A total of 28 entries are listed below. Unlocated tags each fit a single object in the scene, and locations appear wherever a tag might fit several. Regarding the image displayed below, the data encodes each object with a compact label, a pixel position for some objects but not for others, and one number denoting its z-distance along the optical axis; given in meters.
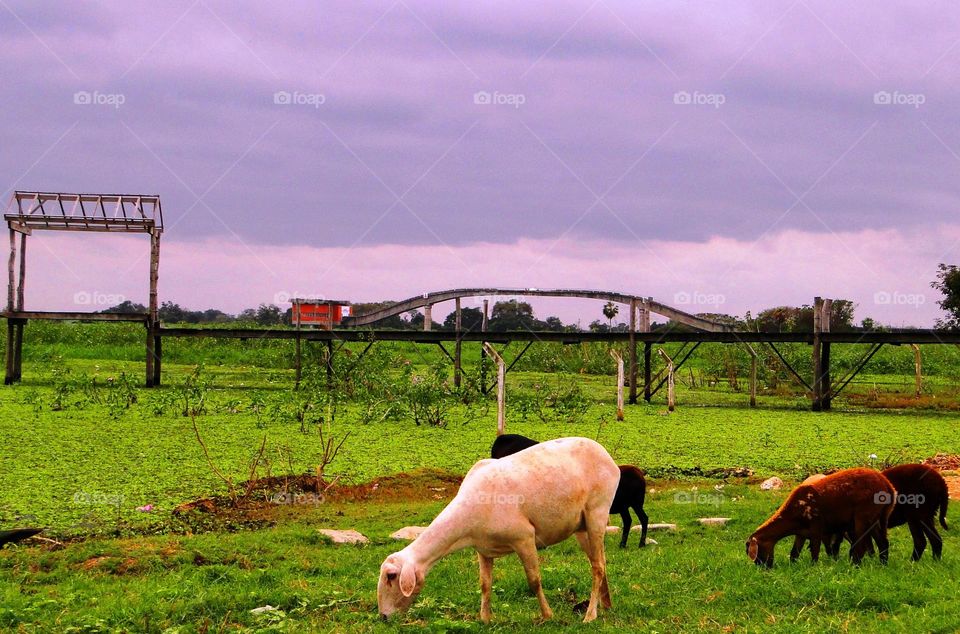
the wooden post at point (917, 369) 31.75
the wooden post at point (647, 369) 30.42
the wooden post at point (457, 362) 31.06
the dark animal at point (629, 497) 10.02
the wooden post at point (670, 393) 25.97
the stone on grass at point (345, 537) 9.92
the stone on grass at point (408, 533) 10.11
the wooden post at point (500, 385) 19.55
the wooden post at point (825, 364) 28.27
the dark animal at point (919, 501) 8.33
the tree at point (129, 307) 60.31
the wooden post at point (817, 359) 27.81
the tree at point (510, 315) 42.89
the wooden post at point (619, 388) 23.12
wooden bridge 28.98
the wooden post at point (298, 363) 32.04
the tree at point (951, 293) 35.66
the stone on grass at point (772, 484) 13.70
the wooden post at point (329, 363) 30.14
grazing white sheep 6.57
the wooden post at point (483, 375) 27.80
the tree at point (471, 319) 33.97
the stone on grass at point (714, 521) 10.80
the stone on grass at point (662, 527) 10.67
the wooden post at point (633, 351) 29.66
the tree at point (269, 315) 61.16
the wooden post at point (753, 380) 29.02
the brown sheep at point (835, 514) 8.00
